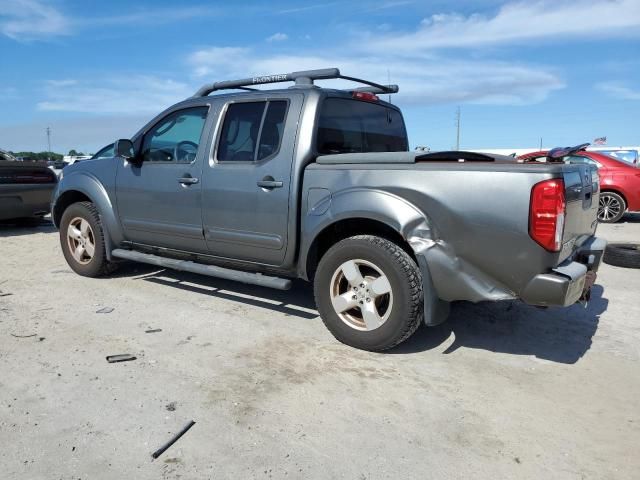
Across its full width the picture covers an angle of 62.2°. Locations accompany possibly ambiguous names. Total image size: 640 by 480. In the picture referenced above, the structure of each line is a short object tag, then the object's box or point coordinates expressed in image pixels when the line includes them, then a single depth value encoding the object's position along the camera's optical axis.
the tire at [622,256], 6.33
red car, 10.20
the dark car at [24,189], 8.56
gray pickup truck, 3.18
